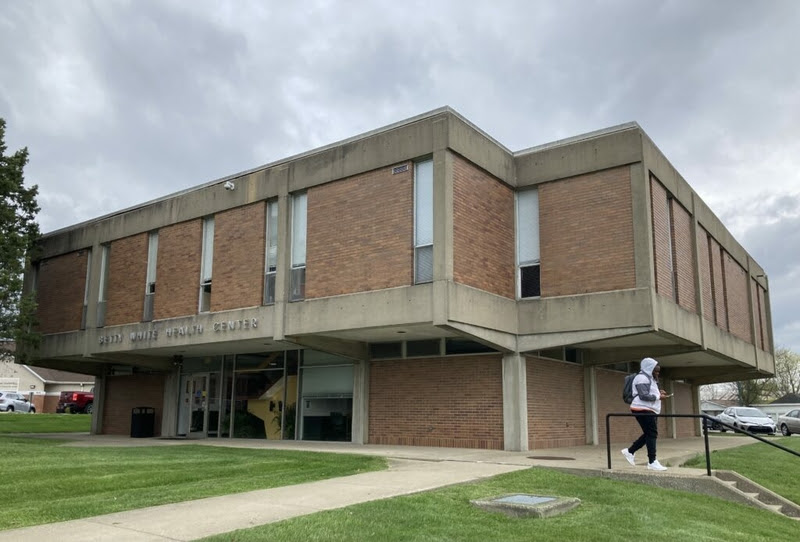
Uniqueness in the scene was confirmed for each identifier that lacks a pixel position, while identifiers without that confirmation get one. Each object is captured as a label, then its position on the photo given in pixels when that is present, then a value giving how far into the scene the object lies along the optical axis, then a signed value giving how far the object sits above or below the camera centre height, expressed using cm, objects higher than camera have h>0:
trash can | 2520 -66
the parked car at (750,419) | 3212 -55
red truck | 5172 +0
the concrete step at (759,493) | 1105 -130
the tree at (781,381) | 7062 +261
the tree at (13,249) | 2250 +472
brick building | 1716 +299
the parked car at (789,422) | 3538 -72
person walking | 1151 +6
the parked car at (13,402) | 5372 -3
